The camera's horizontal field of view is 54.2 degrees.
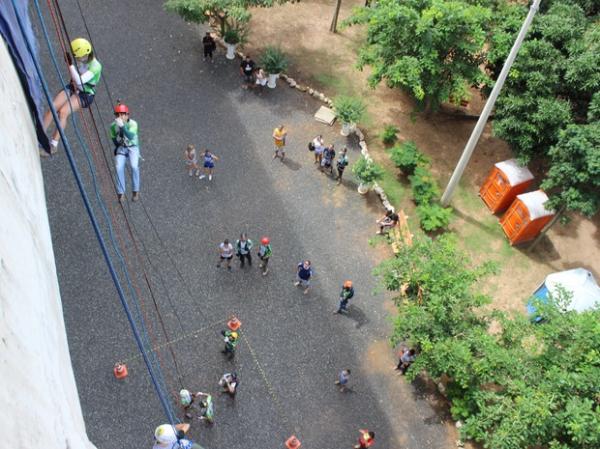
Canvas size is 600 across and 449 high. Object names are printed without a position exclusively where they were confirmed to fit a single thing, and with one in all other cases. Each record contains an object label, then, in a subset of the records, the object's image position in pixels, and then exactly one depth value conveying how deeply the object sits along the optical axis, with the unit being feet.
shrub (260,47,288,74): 65.62
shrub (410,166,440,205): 59.11
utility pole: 45.37
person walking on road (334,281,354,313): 48.21
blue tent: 51.01
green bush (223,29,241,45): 66.85
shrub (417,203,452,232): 57.67
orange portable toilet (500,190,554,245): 56.13
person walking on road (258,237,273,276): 49.71
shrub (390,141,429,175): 60.18
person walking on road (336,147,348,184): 58.03
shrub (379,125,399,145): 64.23
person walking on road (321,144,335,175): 58.65
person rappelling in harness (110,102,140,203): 32.76
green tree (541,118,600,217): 50.85
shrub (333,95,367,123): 62.08
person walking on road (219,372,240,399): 43.82
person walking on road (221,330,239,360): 44.80
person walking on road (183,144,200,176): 55.31
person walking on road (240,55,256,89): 65.21
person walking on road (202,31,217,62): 66.08
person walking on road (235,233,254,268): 50.06
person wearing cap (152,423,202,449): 32.83
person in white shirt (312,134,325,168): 59.52
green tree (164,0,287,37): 61.00
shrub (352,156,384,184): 57.16
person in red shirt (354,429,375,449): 42.55
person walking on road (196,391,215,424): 41.93
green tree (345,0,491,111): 53.88
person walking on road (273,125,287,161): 58.70
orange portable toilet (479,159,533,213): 58.70
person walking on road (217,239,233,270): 50.01
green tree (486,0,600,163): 53.62
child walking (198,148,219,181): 55.57
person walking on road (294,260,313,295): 48.91
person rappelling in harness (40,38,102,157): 29.48
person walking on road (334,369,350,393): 45.75
